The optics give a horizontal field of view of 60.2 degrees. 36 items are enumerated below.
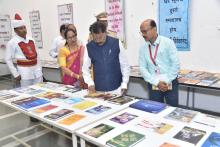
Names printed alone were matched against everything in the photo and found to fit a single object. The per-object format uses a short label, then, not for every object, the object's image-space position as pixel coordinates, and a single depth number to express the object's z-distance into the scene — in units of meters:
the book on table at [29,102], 1.58
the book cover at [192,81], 2.22
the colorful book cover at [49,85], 2.07
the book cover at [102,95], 1.67
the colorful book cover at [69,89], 1.90
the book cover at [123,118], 1.25
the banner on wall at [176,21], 2.49
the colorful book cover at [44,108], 1.48
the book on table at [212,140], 0.96
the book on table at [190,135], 1.01
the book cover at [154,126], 1.11
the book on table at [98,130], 1.11
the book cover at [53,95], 1.74
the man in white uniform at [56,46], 3.17
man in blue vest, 1.75
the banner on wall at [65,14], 3.77
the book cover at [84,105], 1.49
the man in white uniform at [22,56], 2.47
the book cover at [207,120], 1.14
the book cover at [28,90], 1.93
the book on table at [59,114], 1.35
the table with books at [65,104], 1.30
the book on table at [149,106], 1.36
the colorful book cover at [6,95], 1.83
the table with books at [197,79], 2.13
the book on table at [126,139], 1.00
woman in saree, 2.08
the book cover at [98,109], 1.40
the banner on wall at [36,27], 4.50
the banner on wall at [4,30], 5.33
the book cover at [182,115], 1.23
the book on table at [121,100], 1.55
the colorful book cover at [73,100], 1.61
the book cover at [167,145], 0.97
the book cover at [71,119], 1.27
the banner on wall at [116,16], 3.06
